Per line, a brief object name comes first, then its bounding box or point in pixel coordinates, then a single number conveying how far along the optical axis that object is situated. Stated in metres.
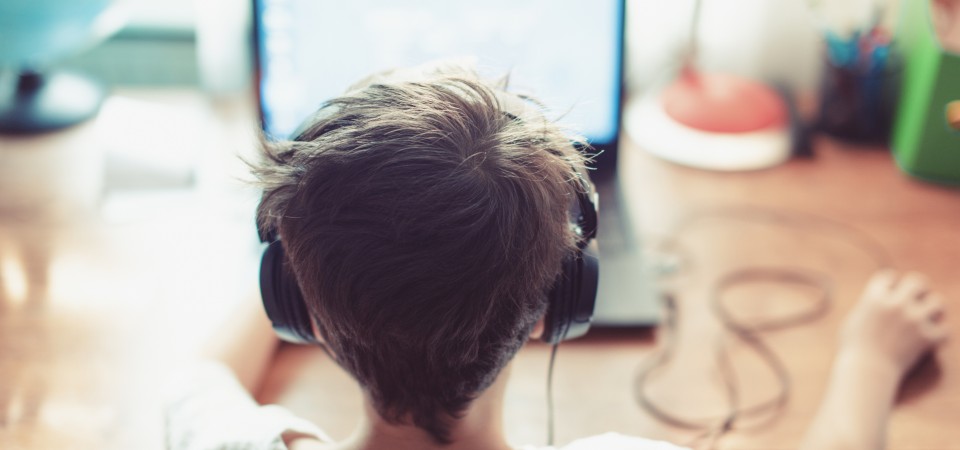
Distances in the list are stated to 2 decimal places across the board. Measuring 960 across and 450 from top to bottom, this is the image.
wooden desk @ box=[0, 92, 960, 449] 0.84
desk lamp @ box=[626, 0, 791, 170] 1.17
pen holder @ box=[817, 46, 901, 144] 1.16
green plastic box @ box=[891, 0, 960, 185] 1.07
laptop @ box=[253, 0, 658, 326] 1.00
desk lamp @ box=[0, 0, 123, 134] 1.01
